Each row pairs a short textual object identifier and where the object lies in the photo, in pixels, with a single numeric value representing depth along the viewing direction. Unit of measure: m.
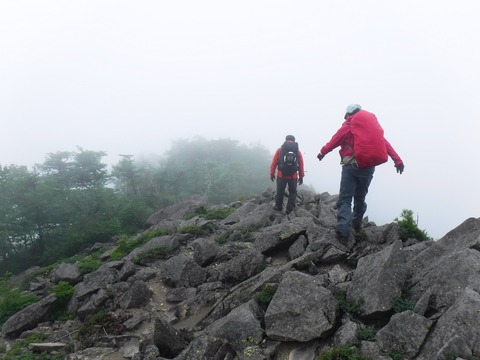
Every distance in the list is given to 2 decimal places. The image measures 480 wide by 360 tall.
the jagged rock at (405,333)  4.13
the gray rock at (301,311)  4.86
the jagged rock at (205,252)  8.95
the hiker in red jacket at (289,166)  11.54
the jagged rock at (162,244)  10.57
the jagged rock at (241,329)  5.14
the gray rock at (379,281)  4.91
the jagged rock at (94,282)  8.38
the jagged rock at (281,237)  8.56
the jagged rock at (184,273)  8.22
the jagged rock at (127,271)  9.03
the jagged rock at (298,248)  7.96
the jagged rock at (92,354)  5.98
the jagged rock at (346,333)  4.52
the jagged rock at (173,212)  20.59
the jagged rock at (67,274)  9.83
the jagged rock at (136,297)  7.51
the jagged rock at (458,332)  3.72
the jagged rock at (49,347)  6.47
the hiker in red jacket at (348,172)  7.47
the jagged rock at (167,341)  5.59
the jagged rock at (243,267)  7.78
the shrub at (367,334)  4.50
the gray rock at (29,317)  7.67
